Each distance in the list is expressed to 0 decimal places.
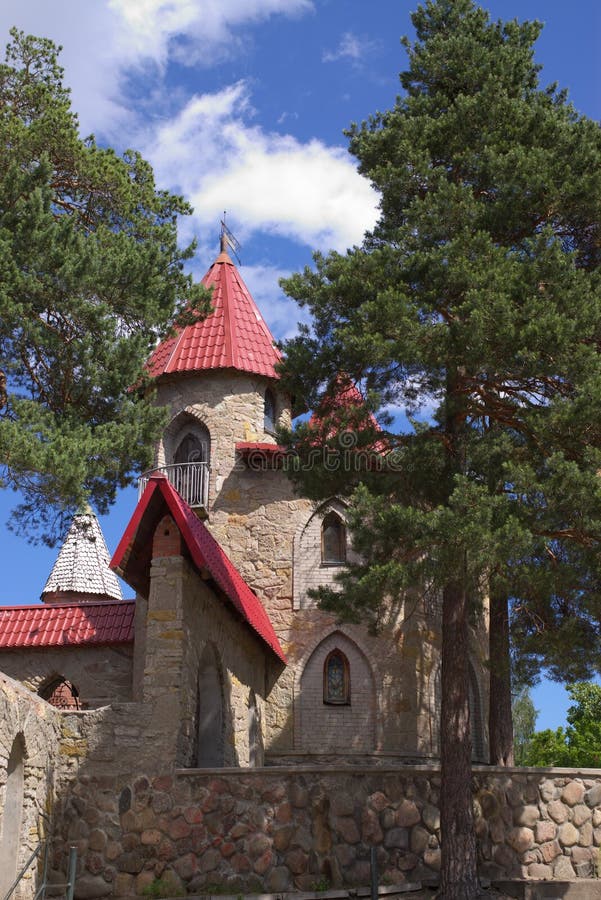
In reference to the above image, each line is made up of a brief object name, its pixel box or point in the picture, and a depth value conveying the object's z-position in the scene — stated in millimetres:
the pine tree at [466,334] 11383
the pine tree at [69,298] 12156
